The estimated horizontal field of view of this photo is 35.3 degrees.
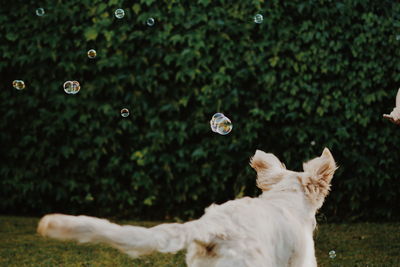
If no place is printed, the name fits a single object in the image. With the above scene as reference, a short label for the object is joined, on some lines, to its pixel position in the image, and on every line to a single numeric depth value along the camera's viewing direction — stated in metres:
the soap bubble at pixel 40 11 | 6.93
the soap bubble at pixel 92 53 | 6.76
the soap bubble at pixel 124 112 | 6.80
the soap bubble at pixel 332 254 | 5.17
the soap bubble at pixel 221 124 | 5.48
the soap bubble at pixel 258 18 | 6.48
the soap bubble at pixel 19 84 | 6.76
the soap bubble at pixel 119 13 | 6.61
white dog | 2.43
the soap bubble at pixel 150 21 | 6.79
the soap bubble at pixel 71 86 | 6.28
